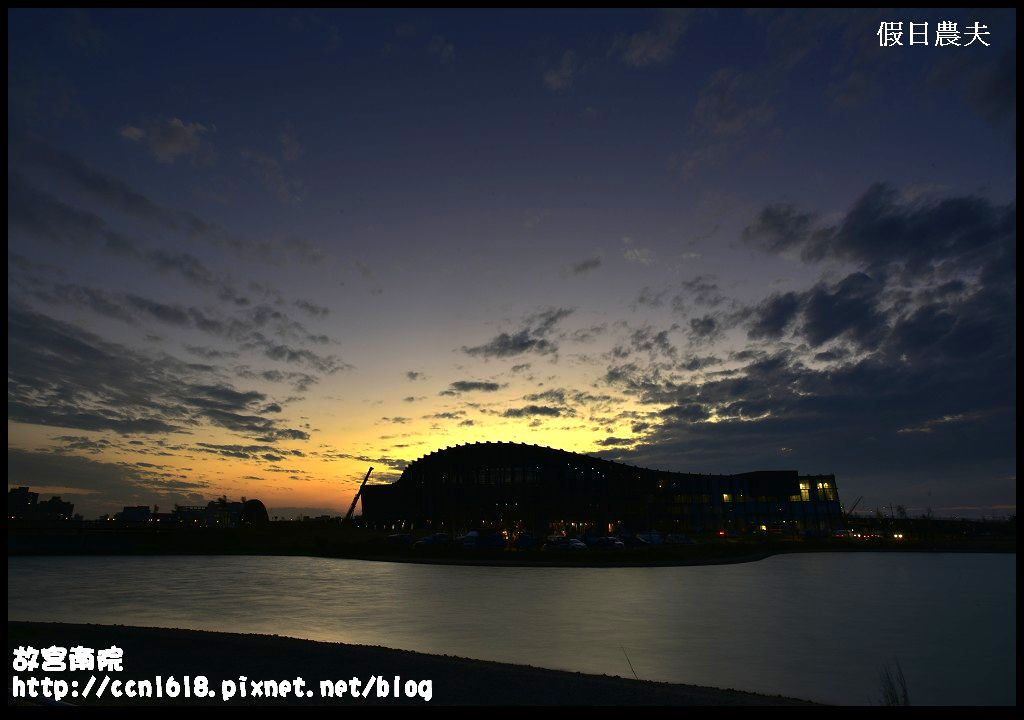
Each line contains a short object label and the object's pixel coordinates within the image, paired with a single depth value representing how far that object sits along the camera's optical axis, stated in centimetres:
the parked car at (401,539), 8144
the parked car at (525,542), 7331
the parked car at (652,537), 8788
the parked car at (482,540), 7214
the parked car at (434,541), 7462
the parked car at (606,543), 7551
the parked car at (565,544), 7300
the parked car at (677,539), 8547
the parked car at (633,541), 7812
